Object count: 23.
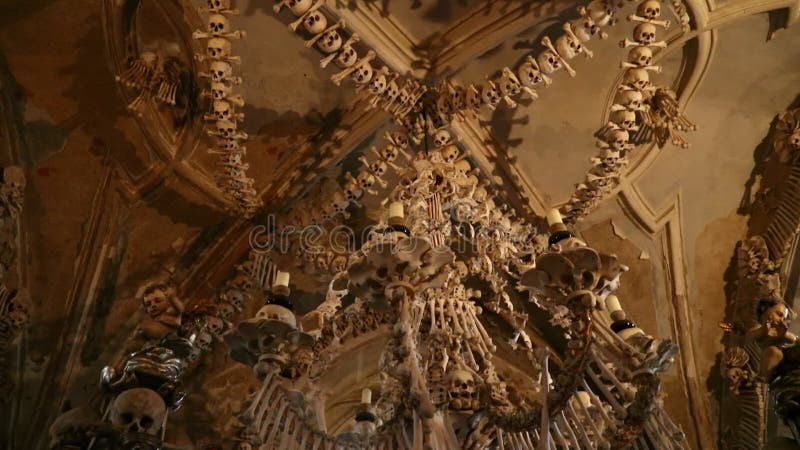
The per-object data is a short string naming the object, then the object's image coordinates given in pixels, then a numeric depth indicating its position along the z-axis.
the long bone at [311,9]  3.37
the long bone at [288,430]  2.57
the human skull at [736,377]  4.46
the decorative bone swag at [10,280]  4.16
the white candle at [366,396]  4.13
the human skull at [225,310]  4.07
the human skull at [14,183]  4.14
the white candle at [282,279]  2.91
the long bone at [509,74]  3.61
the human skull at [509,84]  3.61
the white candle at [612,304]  2.84
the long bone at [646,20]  3.40
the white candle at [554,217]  2.66
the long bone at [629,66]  3.50
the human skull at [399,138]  3.85
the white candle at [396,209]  2.80
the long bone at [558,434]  2.64
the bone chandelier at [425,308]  2.44
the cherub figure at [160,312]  3.07
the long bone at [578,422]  2.42
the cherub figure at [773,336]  2.72
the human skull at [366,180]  3.88
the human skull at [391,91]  3.77
